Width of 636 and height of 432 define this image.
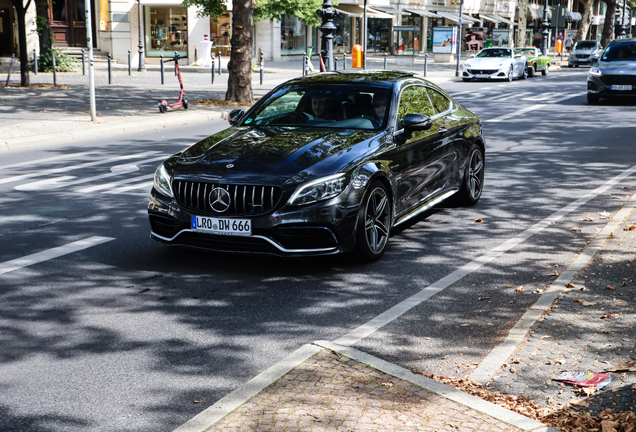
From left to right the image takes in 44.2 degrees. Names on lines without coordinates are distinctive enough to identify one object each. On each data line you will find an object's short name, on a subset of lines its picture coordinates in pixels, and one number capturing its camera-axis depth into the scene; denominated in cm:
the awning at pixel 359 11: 5719
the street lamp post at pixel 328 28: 2475
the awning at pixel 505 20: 7131
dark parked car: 2172
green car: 3719
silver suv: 5147
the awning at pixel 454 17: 6275
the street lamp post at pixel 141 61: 3419
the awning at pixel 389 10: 5959
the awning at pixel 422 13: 6151
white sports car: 3253
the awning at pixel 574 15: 9095
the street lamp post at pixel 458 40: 3619
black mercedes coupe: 592
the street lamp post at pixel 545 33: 5325
